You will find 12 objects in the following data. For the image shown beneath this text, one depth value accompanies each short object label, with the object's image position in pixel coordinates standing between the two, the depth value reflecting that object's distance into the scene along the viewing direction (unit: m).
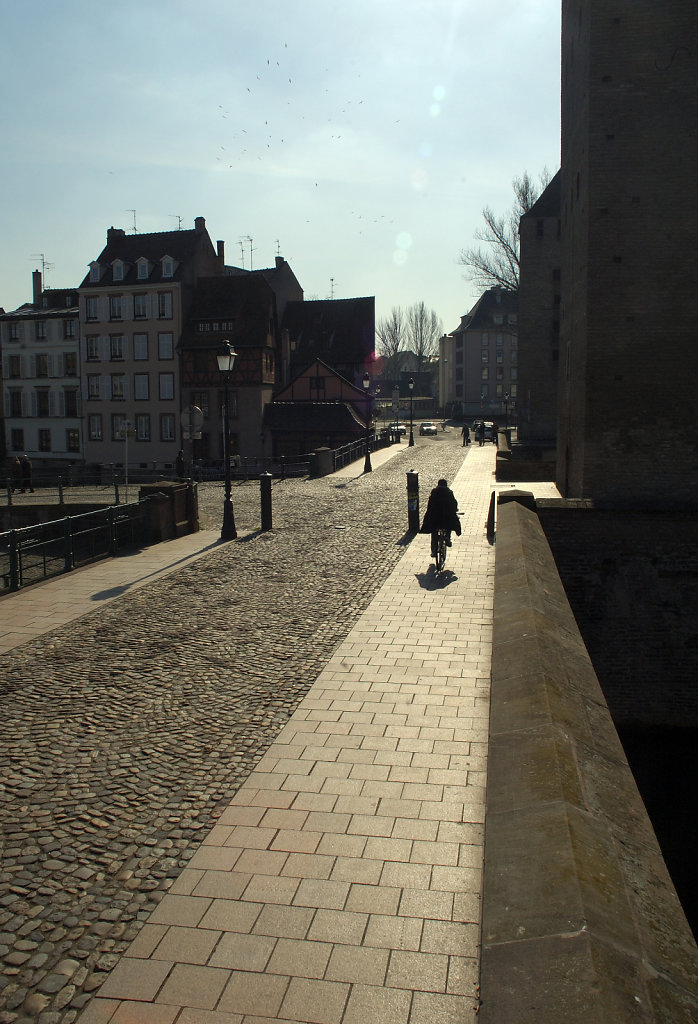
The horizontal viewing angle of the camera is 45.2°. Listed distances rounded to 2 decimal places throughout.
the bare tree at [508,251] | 48.91
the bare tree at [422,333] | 116.94
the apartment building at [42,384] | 55.47
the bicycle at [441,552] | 13.46
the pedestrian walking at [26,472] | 29.49
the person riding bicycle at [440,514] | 13.67
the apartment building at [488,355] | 95.25
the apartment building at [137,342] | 53.00
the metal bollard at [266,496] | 18.06
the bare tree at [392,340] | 116.00
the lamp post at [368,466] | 32.92
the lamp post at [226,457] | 17.56
